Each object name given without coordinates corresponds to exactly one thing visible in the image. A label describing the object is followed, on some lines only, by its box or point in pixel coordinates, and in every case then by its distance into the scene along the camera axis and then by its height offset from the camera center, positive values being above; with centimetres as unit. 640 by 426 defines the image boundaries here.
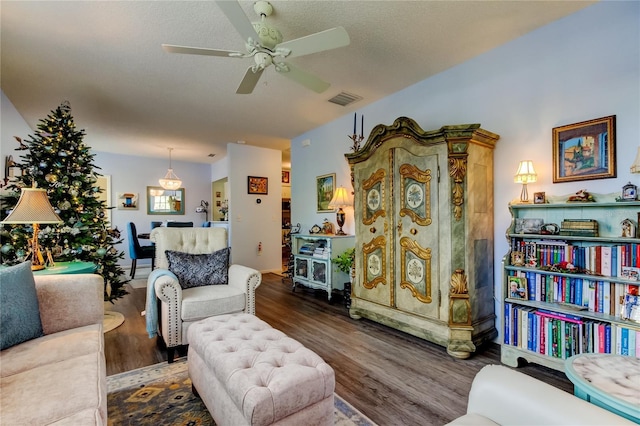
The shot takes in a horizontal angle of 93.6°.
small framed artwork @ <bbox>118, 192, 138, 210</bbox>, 692 +29
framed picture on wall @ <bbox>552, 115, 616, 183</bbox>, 215 +44
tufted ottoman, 121 -74
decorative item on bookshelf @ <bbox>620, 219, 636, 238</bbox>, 194 -13
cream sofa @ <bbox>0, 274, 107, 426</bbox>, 106 -69
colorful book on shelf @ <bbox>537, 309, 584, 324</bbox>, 207 -76
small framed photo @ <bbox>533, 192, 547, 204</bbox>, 236 +9
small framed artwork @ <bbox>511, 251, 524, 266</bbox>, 240 -39
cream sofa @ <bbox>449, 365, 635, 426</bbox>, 87 -61
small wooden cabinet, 407 -73
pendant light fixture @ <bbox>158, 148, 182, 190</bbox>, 638 +64
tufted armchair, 238 -70
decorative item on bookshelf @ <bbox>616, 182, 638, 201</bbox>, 194 +11
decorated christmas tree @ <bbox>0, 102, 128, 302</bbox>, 311 +14
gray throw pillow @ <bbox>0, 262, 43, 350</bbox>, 153 -49
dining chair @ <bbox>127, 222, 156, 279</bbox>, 543 -66
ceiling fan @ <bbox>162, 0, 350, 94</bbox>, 184 +110
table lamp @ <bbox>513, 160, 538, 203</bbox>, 242 +29
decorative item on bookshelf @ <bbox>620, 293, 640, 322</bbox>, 184 -62
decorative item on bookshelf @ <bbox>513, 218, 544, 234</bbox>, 238 -13
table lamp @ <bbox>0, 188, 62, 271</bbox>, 230 +2
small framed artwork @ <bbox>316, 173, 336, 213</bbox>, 474 +35
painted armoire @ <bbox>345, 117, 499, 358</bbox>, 253 -21
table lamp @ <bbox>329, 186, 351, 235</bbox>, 420 +13
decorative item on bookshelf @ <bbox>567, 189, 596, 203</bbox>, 217 +9
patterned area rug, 167 -115
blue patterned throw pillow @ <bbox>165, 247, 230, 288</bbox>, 280 -53
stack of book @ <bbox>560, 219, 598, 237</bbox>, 210 -13
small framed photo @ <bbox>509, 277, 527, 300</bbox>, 236 -62
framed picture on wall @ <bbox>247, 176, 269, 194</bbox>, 609 +56
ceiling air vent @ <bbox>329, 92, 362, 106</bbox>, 374 +145
